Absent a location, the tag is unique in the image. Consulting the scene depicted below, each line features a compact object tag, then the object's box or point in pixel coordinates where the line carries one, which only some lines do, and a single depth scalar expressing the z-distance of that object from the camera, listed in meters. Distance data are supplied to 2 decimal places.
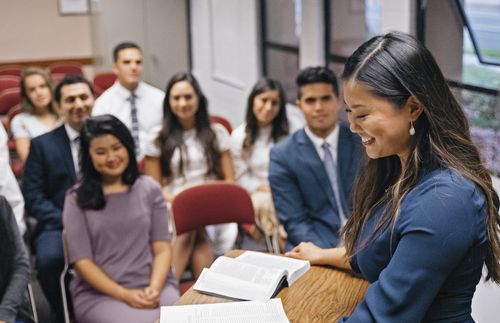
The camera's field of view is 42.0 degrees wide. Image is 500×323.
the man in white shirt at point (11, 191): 3.37
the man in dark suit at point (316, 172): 2.99
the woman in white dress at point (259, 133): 4.13
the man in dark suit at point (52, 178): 3.38
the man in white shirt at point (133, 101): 4.72
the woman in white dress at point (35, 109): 4.89
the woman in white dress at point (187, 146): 3.96
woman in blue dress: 1.40
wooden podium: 1.74
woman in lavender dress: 2.84
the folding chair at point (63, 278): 3.01
